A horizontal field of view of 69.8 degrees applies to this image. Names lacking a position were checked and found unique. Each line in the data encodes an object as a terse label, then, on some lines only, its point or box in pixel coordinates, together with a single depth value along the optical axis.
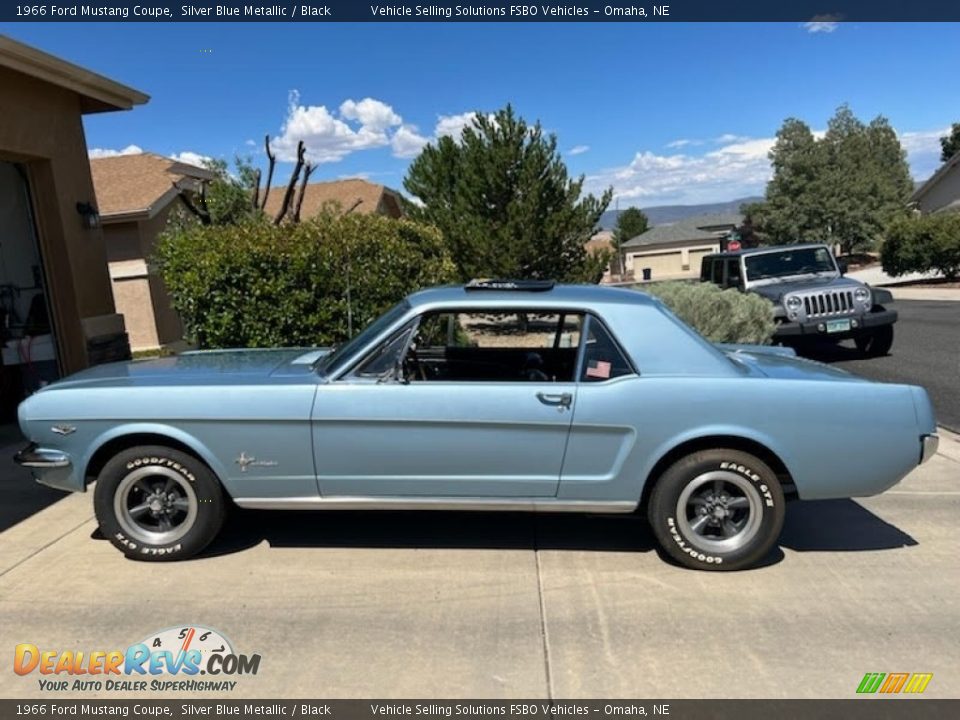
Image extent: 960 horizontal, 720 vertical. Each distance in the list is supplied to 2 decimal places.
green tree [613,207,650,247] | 76.56
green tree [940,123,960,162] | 65.62
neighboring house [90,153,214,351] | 14.73
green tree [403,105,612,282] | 15.09
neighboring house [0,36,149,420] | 7.87
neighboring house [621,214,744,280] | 62.81
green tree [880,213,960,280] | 25.06
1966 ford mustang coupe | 3.61
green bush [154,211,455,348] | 7.55
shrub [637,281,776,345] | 8.58
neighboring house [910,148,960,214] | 38.78
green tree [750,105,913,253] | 47.16
